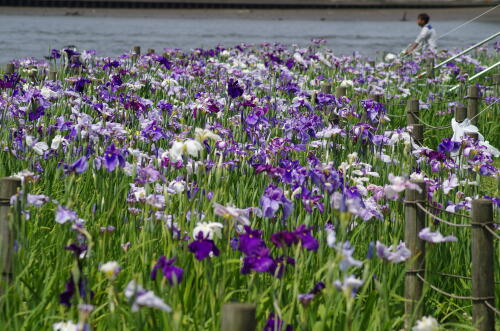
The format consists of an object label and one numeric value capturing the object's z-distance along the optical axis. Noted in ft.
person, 107.33
